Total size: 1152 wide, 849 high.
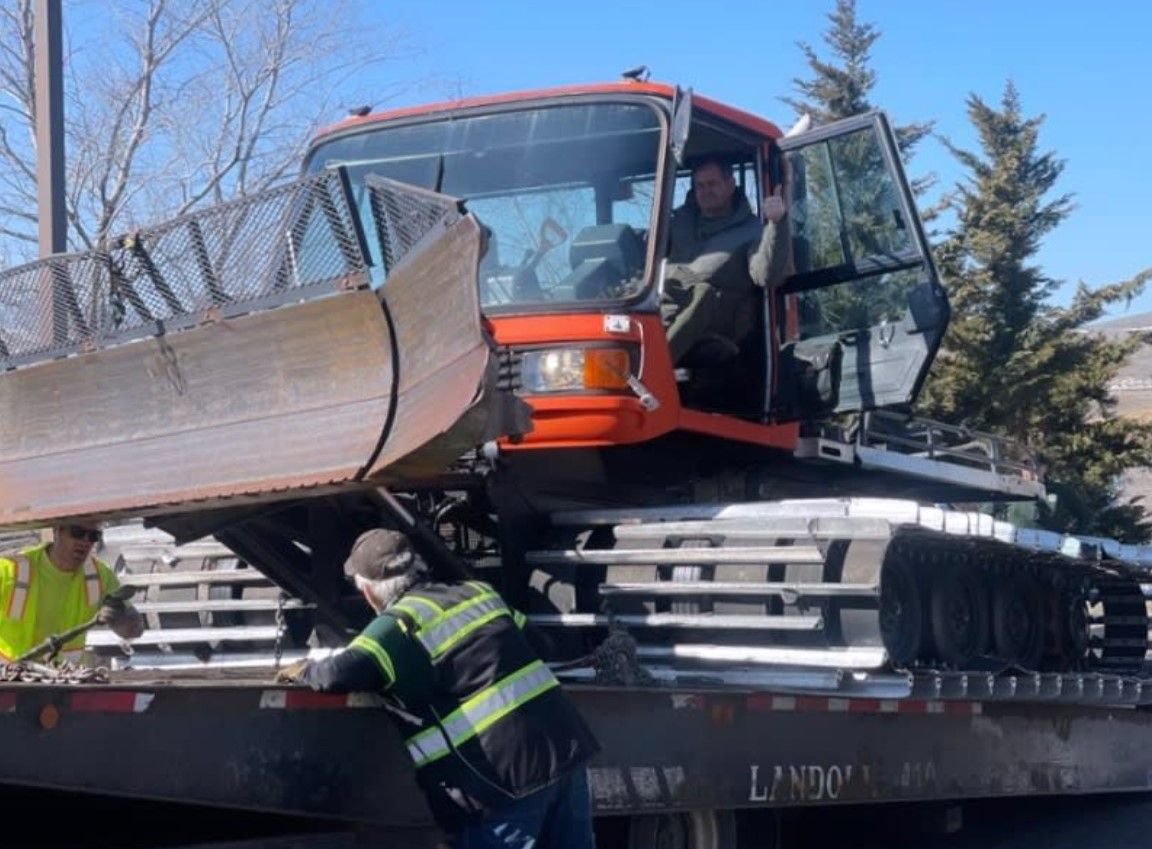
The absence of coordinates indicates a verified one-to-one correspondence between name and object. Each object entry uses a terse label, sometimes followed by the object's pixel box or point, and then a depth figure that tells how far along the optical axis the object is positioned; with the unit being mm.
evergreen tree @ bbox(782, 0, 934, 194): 22641
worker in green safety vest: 4824
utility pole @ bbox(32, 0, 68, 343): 10664
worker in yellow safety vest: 6477
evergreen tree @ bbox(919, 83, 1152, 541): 21547
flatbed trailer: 4234
